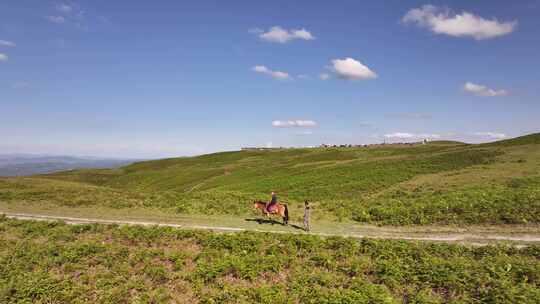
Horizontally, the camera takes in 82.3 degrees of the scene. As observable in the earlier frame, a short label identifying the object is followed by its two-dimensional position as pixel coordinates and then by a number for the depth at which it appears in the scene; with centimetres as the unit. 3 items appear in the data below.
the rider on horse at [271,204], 2610
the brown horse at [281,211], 2602
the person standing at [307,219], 2408
